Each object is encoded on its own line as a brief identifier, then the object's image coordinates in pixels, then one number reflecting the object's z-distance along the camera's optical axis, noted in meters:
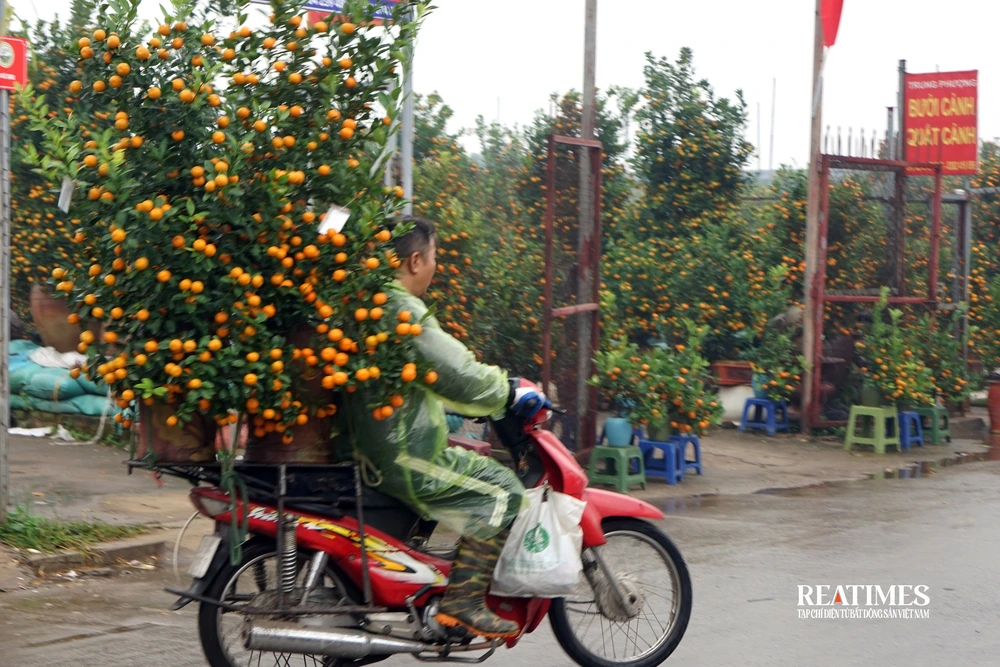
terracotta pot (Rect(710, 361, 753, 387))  13.20
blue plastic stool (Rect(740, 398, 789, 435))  12.46
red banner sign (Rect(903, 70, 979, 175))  14.63
